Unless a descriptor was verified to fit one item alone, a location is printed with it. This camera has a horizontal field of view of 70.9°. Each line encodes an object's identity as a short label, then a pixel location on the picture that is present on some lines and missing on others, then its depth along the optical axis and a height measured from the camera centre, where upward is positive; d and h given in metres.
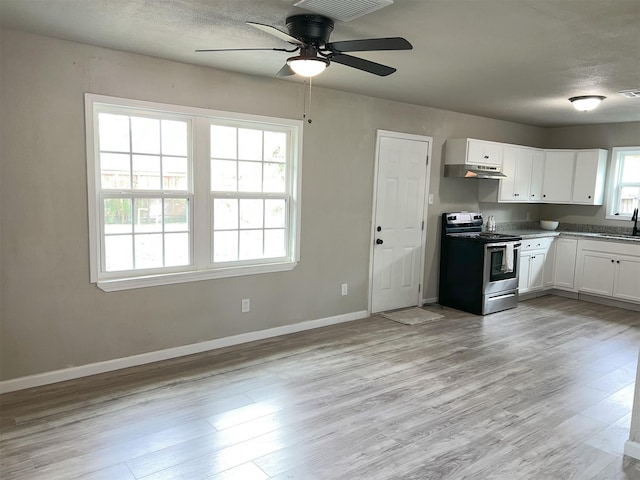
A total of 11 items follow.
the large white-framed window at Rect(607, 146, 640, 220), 6.27 +0.29
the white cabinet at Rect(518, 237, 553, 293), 6.04 -0.87
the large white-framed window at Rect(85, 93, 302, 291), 3.46 -0.04
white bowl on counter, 6.83 -0.37
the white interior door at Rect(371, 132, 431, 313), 5.17 -0.30
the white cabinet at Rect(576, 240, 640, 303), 5.74 -0.88
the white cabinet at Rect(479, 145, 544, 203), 6.15 +0.28
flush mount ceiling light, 4.42 +0.99
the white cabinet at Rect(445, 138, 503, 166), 5.55 +0.58
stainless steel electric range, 5.37 -0.86
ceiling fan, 2.41 +0.81
